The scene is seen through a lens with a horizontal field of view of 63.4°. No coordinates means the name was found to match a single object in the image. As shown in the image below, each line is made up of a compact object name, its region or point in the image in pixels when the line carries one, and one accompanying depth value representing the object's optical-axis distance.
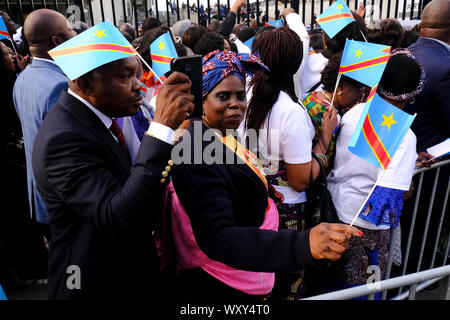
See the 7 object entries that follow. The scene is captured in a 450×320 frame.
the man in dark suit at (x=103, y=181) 1.20
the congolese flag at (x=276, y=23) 4.67
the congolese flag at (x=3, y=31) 3.45
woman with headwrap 1.21
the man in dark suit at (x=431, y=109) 2.85
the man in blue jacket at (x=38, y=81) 2.40
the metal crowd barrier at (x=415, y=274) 1.23
